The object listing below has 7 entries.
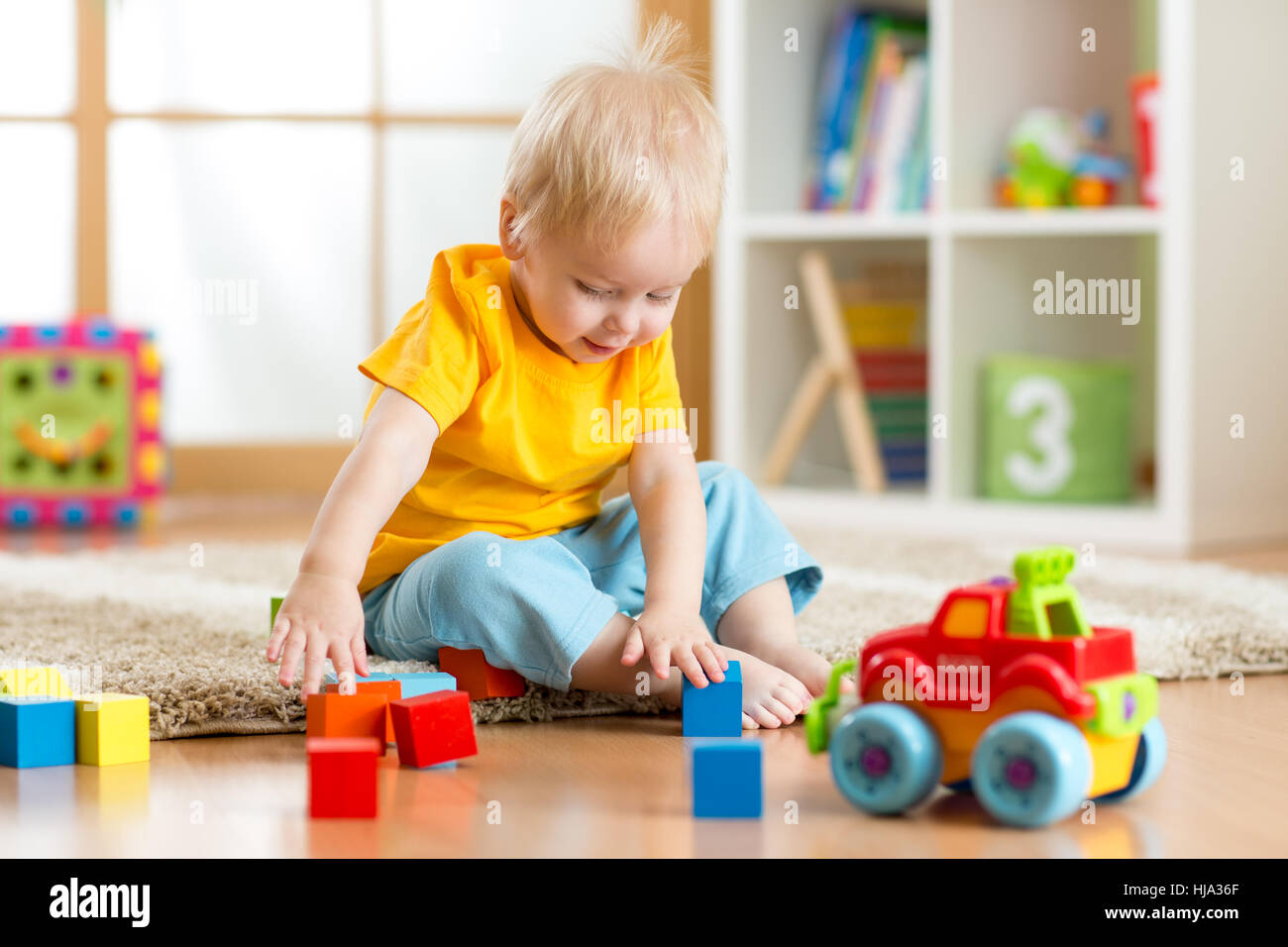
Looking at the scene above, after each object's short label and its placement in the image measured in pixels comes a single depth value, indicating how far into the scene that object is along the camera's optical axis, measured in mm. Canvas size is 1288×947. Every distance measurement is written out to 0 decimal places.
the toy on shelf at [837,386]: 2557
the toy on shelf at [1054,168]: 2312
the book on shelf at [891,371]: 2602
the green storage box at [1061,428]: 2289
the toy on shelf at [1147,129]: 2266
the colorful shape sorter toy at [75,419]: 2396
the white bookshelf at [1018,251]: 2057
